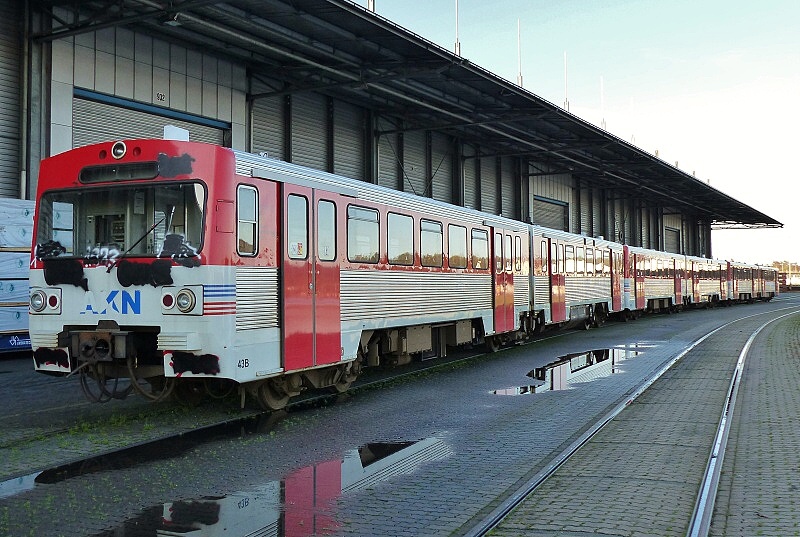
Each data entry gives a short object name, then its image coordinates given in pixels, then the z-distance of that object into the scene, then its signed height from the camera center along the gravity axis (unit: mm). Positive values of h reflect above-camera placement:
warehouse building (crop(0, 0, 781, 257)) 17875 +6565
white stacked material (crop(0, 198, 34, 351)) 16438 +807
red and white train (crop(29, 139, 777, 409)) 8778 +373
